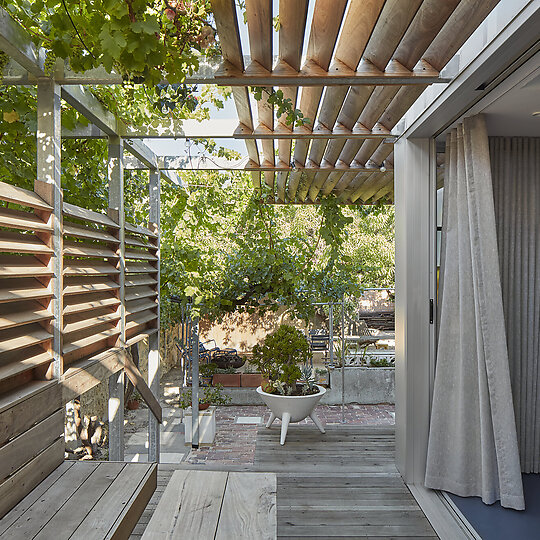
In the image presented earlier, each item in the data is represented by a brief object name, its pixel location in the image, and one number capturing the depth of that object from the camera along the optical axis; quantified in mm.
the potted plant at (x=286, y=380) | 4355
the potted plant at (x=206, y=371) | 8867
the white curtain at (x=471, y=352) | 2713
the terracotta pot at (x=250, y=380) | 8797
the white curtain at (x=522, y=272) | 3191
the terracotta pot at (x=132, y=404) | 8594
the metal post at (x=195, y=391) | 6570
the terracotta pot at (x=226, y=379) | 8820
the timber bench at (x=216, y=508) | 1658
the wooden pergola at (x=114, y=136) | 1900
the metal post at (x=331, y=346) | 8034
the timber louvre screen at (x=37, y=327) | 1894
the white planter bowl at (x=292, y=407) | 4328
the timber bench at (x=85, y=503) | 1634
